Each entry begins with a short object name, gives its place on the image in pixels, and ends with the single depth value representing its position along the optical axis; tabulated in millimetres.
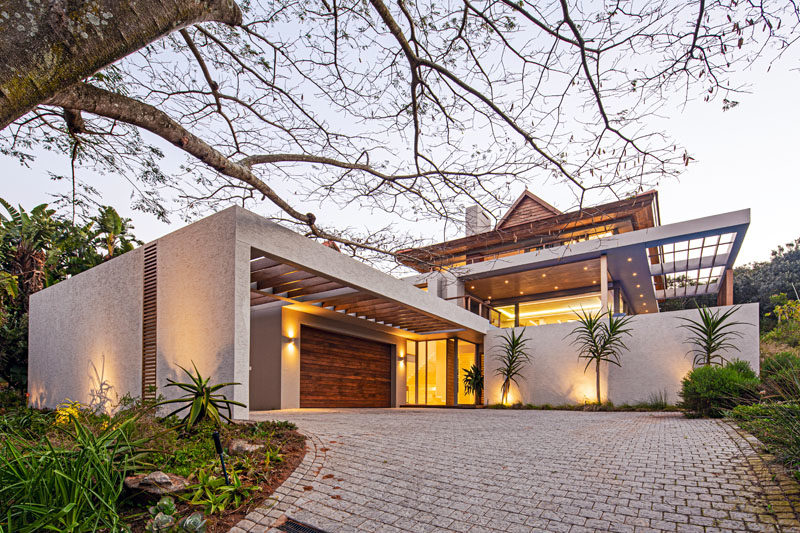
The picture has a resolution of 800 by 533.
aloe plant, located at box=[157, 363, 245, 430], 4562
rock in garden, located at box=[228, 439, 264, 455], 4090
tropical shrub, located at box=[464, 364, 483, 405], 15102
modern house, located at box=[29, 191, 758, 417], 6246
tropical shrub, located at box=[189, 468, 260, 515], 3137
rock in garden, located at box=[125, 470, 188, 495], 3107
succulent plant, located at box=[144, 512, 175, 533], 2713
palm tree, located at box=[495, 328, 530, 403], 13094
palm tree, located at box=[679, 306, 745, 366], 9344
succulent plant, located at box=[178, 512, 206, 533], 2732
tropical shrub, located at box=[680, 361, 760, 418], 6883
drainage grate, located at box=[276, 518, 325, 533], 2938
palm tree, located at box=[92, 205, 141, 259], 13906
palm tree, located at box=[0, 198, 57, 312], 12344
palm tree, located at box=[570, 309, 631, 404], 11180
